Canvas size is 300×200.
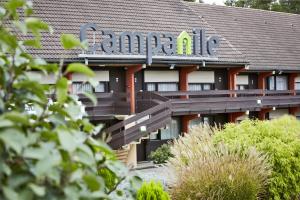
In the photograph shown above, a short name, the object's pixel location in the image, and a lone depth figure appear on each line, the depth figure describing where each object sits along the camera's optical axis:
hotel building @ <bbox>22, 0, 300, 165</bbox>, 21.05
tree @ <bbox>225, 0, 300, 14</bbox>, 57.72
